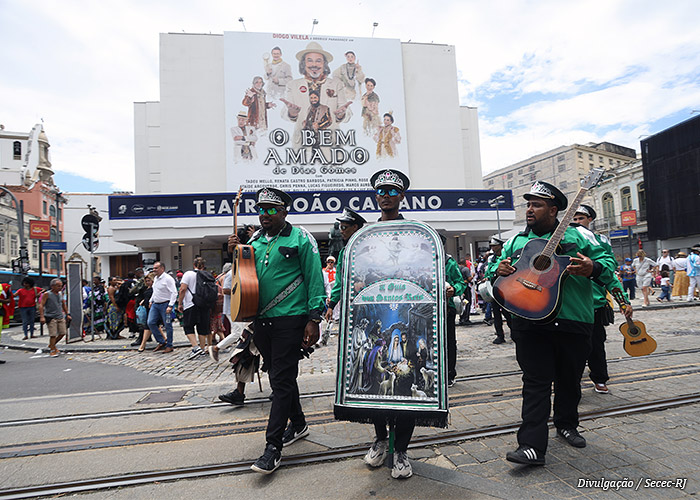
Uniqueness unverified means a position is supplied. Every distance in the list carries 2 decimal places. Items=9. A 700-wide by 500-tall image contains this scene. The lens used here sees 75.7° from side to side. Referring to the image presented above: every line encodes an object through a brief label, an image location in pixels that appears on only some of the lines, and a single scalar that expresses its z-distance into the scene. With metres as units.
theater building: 28.47
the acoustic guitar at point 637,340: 4.78
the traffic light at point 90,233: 12.15
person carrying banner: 2.99
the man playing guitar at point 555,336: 3.11
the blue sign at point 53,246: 16.41
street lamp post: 24.22
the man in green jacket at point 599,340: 4.80
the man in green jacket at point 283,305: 3.39
